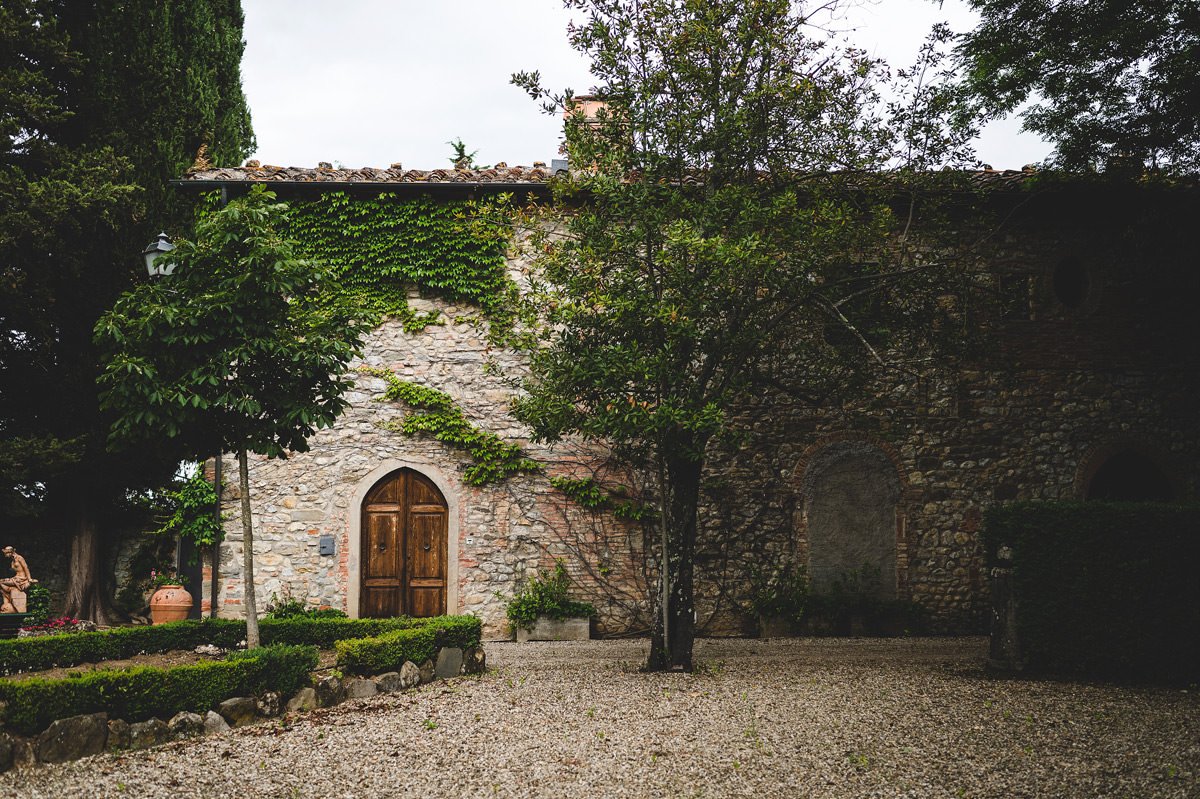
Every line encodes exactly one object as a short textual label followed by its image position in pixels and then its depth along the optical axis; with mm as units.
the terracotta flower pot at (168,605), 9906
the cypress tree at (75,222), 10672
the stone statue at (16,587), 10570
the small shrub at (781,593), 10156
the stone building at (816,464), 10195
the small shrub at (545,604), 10023
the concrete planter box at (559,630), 9992
